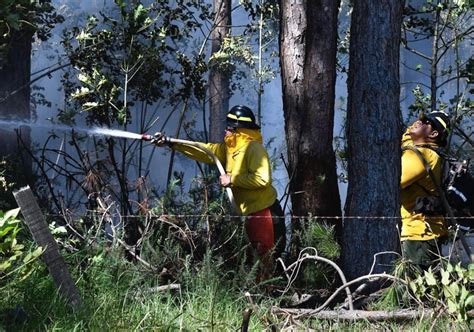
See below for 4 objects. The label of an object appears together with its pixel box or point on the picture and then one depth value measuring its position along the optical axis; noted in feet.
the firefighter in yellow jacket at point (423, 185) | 23.73
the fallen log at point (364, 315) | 20.76
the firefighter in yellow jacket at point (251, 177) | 25.66
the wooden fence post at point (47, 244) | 17.57
